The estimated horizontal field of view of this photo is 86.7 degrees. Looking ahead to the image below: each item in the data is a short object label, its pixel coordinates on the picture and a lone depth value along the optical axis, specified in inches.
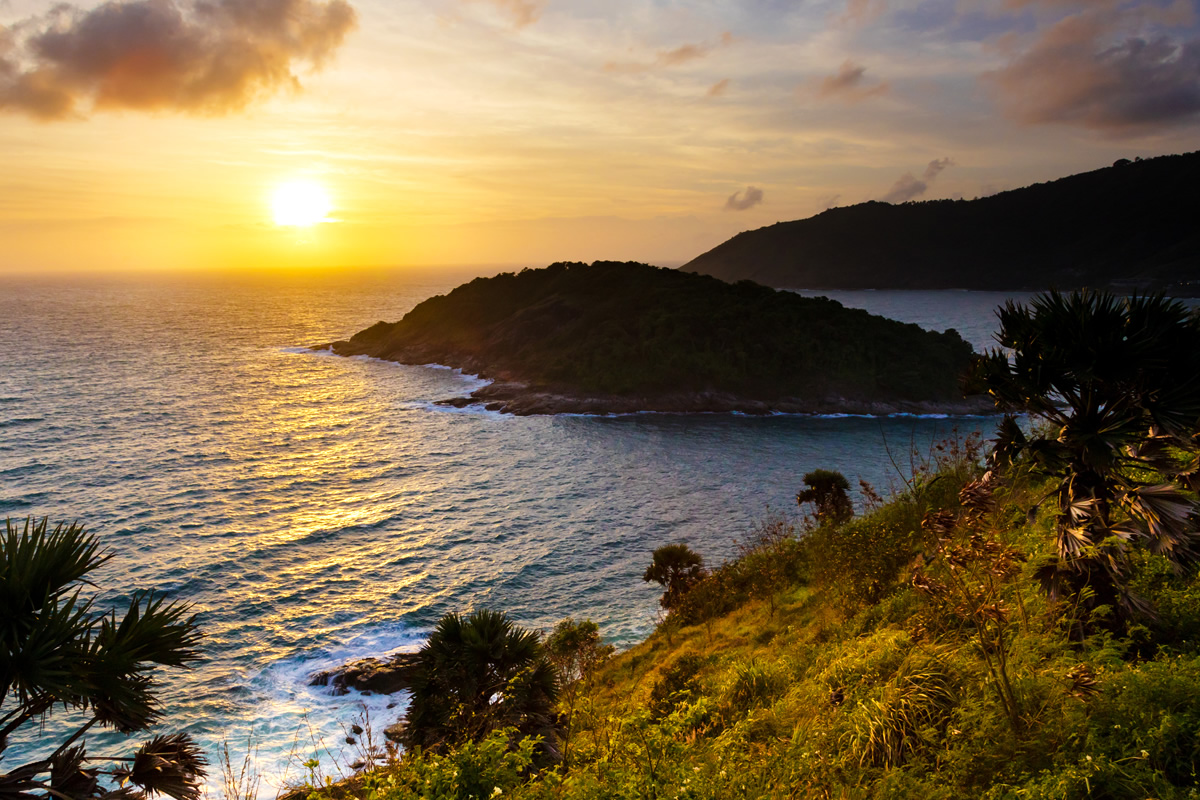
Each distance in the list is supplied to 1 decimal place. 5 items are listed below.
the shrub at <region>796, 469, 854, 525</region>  1288.1
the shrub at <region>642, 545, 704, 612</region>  1095.0
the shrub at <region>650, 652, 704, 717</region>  518.9
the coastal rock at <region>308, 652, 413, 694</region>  1138.8
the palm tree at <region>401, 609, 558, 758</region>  520.1
